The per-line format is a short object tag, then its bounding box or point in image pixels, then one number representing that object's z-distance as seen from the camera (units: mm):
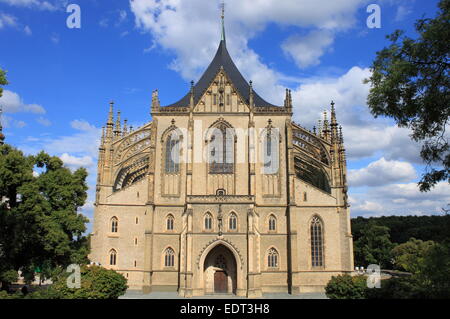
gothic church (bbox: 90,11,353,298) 36625
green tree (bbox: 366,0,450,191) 13461
